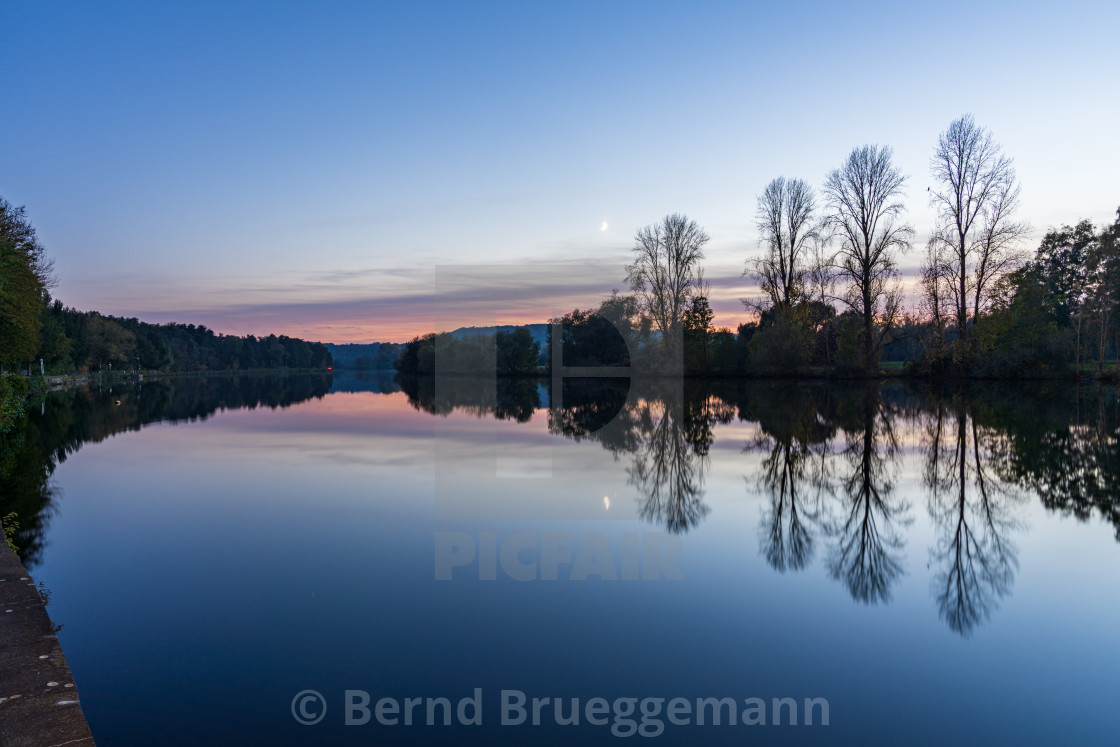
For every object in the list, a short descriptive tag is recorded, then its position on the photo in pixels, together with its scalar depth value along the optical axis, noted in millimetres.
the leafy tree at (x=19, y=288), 23281
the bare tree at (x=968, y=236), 29422
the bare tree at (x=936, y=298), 31000
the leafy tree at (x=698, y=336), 41156
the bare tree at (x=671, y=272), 40875
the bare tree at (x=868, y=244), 31547
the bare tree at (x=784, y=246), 35688
